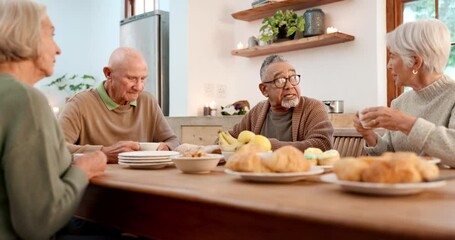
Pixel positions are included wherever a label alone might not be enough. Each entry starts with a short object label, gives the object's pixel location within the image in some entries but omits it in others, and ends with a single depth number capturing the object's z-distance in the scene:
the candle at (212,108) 4.59
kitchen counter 3.92
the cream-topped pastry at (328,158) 1.34
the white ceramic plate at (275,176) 1.01
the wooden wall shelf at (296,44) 3.74
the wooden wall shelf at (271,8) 4.03
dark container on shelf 3.88
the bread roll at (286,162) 1.04
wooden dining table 0.65
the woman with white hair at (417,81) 1.65
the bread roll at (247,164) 1.05
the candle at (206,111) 4.61
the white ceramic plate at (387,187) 0.80
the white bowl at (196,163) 1.28
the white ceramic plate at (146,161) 1.48
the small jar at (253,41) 4.42
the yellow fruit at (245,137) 1.54
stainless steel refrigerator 4.87
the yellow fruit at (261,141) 1.52
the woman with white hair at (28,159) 1.00
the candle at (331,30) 3.75
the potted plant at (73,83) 6.46
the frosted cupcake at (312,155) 1.33
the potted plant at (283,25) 3.98
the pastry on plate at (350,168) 0.86
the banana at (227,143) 1.52
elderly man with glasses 2.04
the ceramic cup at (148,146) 1.78
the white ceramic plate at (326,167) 1.29
